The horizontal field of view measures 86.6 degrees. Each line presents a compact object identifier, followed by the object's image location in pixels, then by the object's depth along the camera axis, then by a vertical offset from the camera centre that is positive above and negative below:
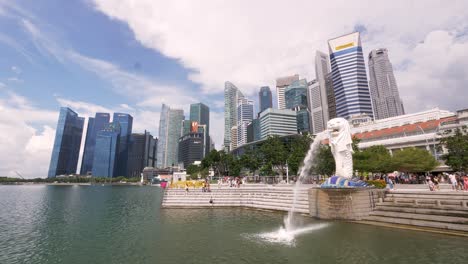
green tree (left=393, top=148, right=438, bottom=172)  48.38 +4.54
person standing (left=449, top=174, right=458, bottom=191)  27.60 +0.25
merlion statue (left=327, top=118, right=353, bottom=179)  26.31 +4.30
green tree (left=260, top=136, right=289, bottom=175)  62.44 +8.60
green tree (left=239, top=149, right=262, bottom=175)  72.16 +7.81
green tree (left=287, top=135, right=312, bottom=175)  57.16 +7.90
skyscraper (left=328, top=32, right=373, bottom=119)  190.88 +74.99
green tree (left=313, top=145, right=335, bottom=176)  53.62 +5.11
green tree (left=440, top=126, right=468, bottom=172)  40.94 +5.44
